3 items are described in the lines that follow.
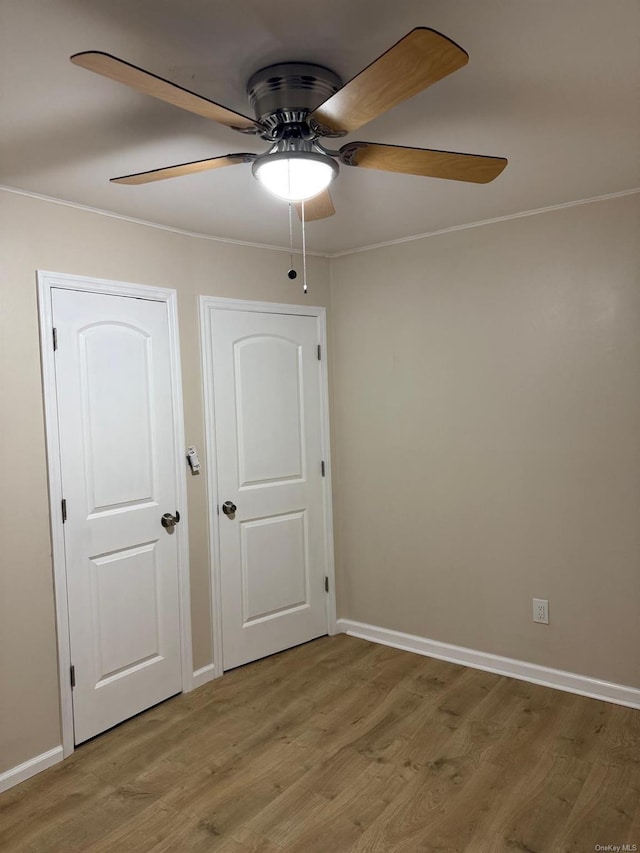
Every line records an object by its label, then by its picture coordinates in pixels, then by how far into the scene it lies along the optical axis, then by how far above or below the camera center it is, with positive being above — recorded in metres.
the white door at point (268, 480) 3.56 -0.39
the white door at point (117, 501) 2.85 -0.39
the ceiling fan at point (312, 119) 1.37 +0.74
